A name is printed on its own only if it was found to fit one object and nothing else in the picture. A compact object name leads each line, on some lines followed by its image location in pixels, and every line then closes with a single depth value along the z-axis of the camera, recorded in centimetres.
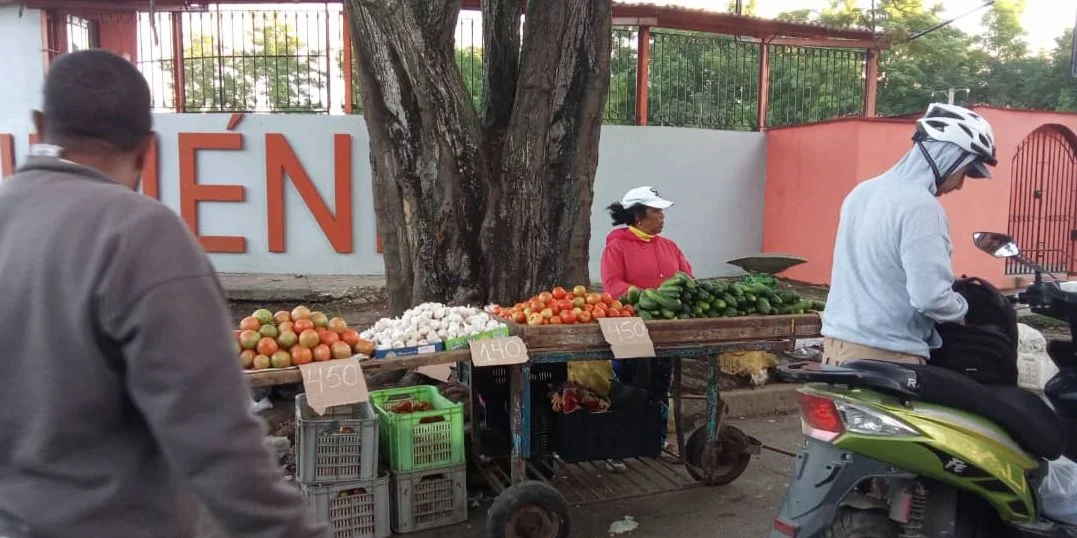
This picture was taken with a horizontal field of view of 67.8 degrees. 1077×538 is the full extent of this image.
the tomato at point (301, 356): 375
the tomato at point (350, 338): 395
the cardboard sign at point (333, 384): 359
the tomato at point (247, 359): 369
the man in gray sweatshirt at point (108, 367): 130
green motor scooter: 288
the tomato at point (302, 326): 391
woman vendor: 539
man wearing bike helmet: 301
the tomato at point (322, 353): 378
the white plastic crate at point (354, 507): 400
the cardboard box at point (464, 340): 404
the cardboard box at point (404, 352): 394
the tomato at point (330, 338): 388
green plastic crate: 418
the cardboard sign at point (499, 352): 388
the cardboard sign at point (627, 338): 410
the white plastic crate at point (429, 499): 421
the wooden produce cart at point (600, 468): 402
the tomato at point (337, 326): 400
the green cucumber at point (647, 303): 451
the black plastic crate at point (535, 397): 452
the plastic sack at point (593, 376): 488
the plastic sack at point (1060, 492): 315
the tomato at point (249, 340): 375
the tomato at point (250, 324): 388
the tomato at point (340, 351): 383
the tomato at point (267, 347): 375
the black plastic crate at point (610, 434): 441
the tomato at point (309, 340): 382
